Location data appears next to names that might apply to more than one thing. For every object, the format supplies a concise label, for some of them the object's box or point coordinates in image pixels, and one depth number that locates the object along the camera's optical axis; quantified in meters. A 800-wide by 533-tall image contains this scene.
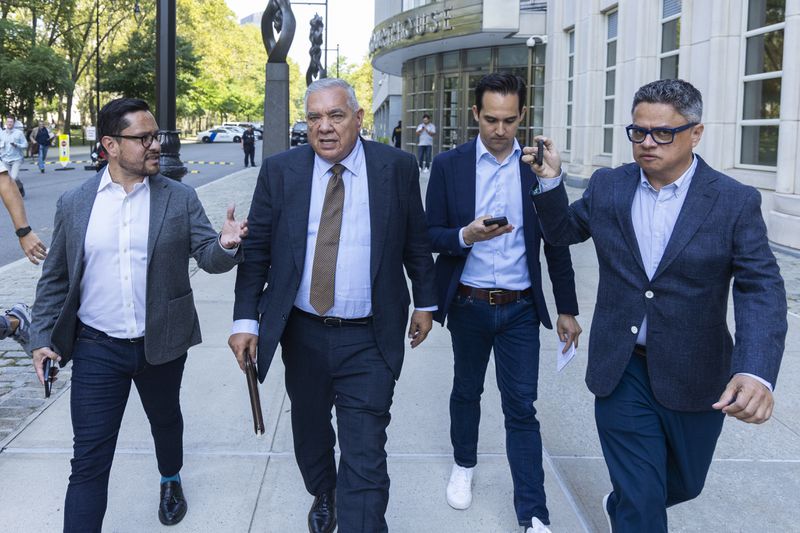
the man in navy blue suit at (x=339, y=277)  3.29
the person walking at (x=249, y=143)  33.54
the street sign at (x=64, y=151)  32.00
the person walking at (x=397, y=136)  35.97
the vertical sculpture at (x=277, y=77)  13.30
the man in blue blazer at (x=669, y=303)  2.74
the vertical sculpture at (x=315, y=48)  27.55
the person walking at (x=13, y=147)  20.07
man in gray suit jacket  3.28
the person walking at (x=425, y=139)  26.41
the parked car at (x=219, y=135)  72.88
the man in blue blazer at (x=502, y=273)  3.67
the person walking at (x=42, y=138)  30.43
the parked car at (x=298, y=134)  51.56
